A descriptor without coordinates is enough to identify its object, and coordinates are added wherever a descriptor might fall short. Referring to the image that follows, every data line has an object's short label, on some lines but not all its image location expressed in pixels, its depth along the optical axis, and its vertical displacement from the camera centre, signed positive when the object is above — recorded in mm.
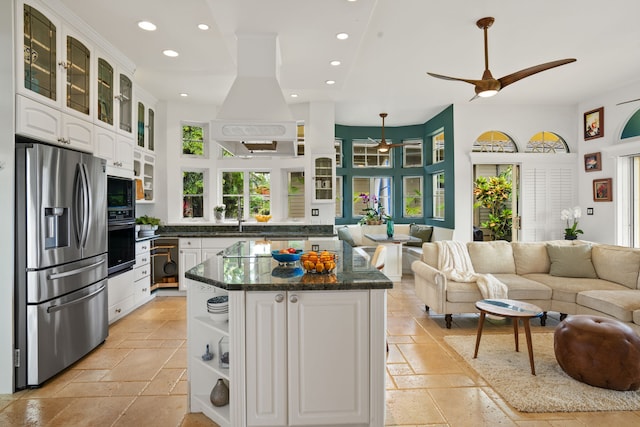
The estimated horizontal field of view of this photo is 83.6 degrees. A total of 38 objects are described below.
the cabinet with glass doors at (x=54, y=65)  2688 +1253
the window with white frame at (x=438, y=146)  7219 +1353
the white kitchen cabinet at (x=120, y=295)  3948 -944
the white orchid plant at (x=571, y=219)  6023 -141
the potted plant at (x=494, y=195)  8250 +391
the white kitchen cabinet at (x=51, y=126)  2623 +730
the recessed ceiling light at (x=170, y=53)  3922 +1779
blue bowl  2537 -316
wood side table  2857 -833
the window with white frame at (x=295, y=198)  6297 +256
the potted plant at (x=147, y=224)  4898 -162
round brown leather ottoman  2504 -1021
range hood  3129 +991
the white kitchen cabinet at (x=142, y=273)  4582 -795
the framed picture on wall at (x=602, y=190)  5684 +338
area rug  2375 -1278
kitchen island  1989 -777
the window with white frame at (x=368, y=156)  7980 +1256
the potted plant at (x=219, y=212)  5953 +15
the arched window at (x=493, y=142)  6520 +1274
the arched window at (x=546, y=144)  6523 +1230
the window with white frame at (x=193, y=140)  6051 +1238
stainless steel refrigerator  2570 -357
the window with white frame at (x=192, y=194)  6074 +324
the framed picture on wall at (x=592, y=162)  5898 +820
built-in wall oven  3961 -120
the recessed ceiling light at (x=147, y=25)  3311 +1761
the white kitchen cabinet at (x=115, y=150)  3682 +697
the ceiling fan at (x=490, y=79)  3188 +1220
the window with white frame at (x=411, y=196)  7965 +353
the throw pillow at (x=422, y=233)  7095 -426
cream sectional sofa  3617 -774
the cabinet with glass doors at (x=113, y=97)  3727 +1312
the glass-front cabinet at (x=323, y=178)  6016 +581
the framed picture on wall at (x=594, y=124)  5820 +1460
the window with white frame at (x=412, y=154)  7988 +1299
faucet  5809 -117
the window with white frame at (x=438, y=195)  7237 +339
